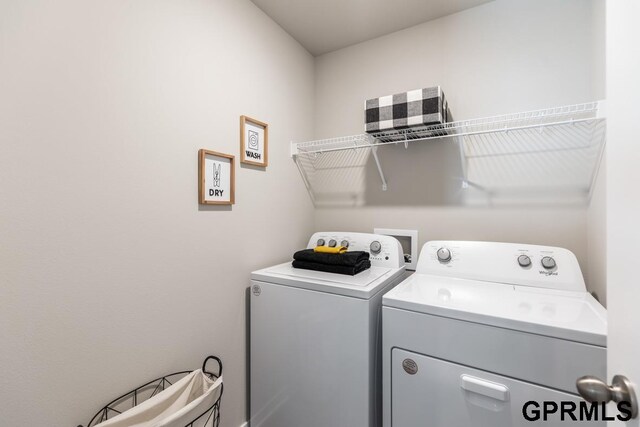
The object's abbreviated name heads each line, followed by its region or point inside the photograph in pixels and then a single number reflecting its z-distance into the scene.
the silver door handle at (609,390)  0.49
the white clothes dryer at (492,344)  0.87
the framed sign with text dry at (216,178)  1.32
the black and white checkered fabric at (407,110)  1.46
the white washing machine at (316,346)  1.19
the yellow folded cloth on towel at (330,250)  1.55
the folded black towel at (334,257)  1.44
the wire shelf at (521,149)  1.37
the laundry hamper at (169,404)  0.98
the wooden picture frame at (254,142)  1.53
